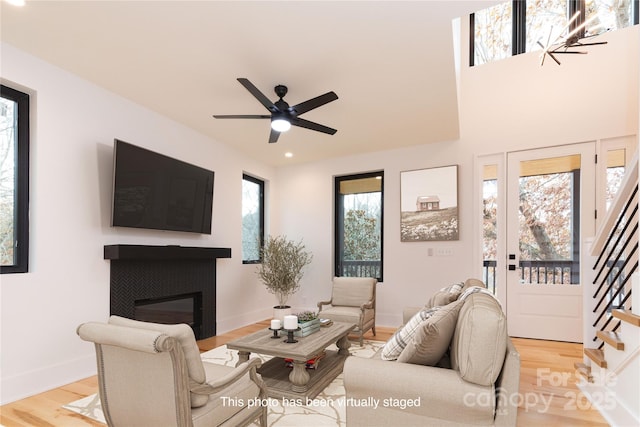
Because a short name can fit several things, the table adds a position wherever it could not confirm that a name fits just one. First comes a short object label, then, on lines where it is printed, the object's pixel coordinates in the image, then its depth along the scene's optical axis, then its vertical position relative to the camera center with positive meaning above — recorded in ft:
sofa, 5.32 -2.56
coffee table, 8.57 -3.82
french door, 14.32 -0.66
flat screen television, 11.08 +0.92
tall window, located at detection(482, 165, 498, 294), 15.76 -0.25
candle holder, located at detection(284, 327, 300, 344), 9.27 -3.18
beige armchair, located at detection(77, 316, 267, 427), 4.97 -2.48
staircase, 7.23 -3.15
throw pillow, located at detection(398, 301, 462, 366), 5.82 -2.05
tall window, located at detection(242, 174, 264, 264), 18.49 -0.01
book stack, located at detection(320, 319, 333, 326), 11.07 -3.34
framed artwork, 16.28 +0.71
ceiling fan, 9.42 +3.12
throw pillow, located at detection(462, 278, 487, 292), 9.46 -1.78
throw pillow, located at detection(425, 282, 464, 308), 8.43 -1.93
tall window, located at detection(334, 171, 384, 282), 18.52 -0.34
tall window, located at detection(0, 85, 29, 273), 9.11 +0.95
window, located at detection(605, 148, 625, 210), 13.91 +1.98
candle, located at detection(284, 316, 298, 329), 9.35 -2.79
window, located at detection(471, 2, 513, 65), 16.29 +8.76
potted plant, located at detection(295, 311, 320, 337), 9.89 -3.10
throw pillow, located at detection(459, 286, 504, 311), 6.96 -1.48
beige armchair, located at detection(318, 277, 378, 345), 13.78 -3.69
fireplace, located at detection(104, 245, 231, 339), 11.39 -2.49
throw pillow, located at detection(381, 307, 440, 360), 6.58 -2.29
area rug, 7.72 -4.51
